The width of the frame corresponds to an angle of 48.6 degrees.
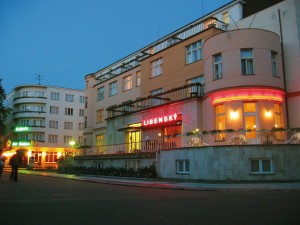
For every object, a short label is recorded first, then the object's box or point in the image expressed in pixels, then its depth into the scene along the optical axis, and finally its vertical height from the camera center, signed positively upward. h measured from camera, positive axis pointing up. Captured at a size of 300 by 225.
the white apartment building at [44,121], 73.00 +9.69
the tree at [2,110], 52.12 +8.40
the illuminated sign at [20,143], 70.81 +4.33
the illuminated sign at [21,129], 72.19 +7.42
